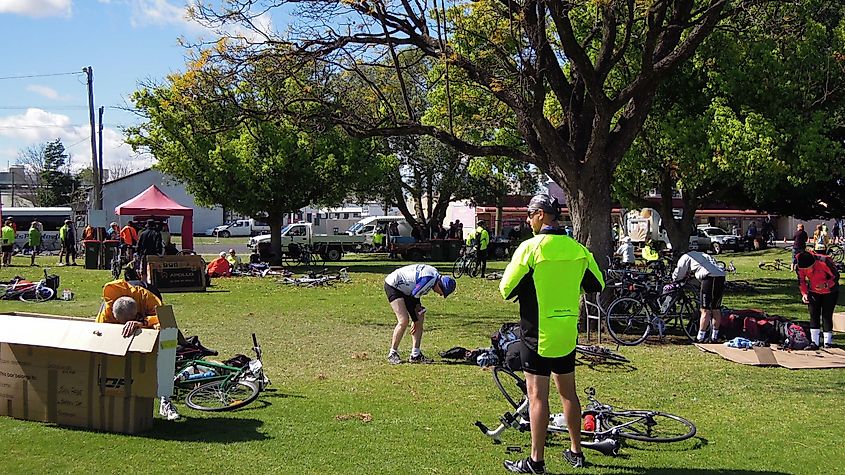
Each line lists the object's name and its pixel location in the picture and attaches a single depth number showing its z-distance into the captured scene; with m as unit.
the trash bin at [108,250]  28.62
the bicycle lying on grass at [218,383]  7.46
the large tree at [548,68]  12.81
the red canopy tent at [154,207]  29.94
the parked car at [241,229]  65.94
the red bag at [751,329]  12.28
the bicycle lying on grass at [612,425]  6.32
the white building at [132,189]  70.19
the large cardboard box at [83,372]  6.49
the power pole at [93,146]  33.80
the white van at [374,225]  47.12
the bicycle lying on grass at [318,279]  22.88
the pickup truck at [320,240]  35.91
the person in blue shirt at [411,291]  9.70
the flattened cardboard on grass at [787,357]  10.62
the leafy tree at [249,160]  28.33
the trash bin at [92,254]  28.61
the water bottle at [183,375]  7.86
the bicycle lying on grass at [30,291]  17.94
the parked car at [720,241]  49.62
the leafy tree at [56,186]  73.31
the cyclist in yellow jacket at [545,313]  5.45
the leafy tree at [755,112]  18.03
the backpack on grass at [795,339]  11.63
